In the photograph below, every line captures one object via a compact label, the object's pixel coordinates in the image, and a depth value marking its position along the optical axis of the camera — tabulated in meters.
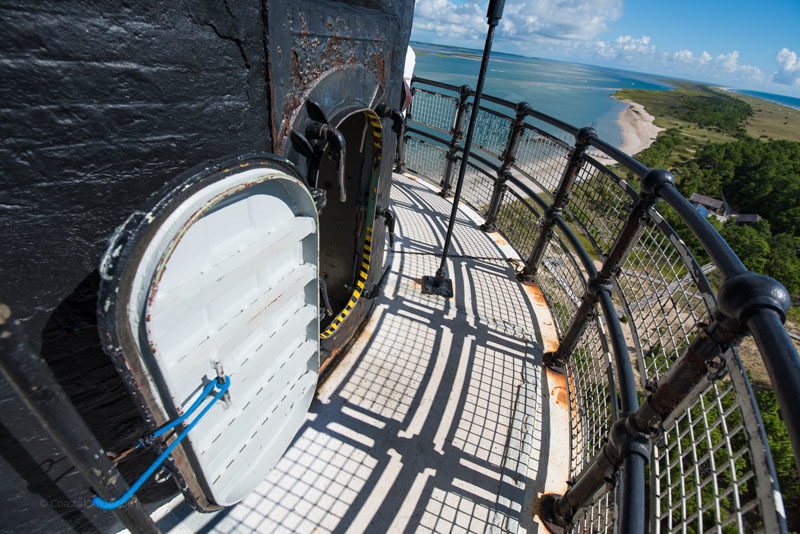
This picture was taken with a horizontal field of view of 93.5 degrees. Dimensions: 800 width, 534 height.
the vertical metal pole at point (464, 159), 3.16
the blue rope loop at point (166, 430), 1.29
